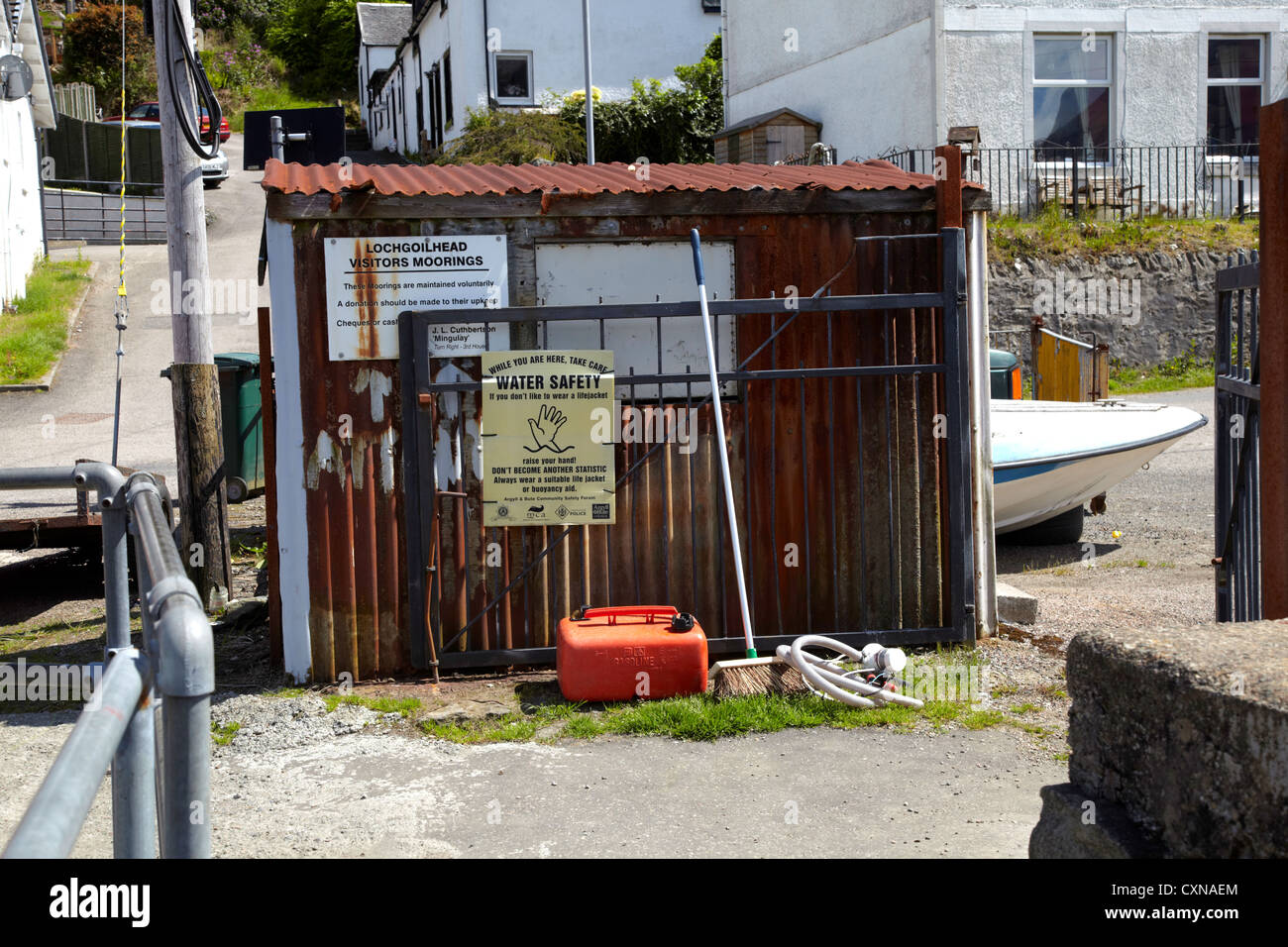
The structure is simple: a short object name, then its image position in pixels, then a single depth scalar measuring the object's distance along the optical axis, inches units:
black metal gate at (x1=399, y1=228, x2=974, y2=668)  276.1
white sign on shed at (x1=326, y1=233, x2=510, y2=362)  269.9
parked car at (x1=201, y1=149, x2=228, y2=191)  1240.2
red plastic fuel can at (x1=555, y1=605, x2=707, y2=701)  252.2
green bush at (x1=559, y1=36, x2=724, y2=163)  1202.6
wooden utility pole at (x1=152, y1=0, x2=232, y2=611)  334.3
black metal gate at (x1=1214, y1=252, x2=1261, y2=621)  220.7
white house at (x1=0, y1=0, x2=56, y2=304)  844.6
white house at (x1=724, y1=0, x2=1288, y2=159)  753.0
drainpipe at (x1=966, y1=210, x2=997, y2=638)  295.3
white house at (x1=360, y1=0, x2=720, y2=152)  1204.5
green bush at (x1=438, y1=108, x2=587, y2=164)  1050.1
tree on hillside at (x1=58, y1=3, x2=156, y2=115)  1675.7
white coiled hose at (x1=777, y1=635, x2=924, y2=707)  246.5
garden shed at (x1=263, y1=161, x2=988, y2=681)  270.4
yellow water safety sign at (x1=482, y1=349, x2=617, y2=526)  274.4
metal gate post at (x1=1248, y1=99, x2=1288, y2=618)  159.8
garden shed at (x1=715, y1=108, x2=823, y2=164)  874.1
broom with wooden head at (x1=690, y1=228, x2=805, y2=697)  253.1
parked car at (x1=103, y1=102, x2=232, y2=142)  1526.8
